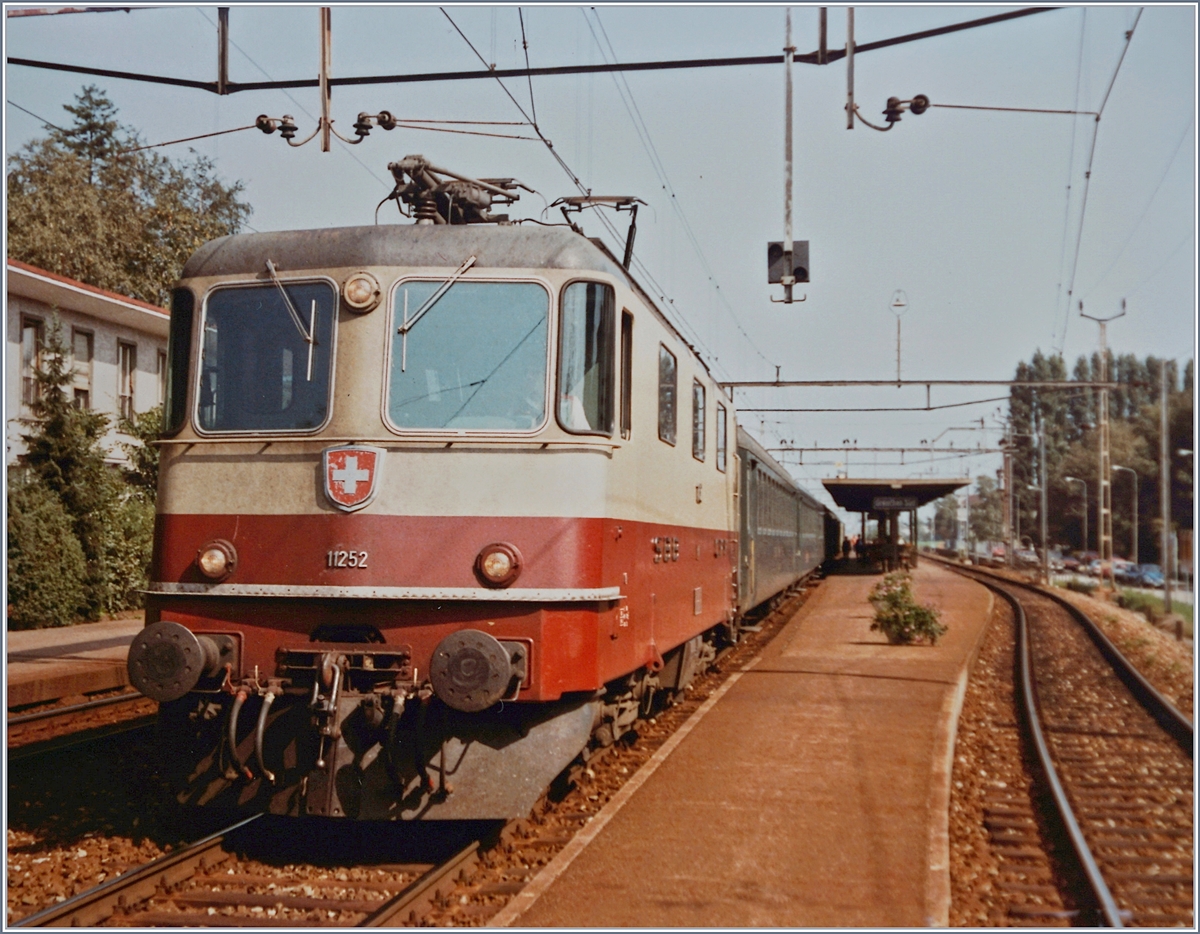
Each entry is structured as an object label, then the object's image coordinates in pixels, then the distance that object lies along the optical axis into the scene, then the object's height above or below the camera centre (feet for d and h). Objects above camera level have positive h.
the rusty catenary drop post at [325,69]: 28.84 +11.15
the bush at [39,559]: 60.75 -1.87
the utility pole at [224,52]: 29.17 +11.62
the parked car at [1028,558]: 156.04 -2.03
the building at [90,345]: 69.77 +11.70
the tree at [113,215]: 111.45 +31.17
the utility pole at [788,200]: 32.64 +10.52
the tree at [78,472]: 65.87 +2.86
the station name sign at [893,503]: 135.54 +4.29
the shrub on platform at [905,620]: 57.62 -3.84
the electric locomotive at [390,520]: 21.11 +0.18
